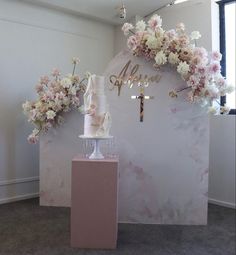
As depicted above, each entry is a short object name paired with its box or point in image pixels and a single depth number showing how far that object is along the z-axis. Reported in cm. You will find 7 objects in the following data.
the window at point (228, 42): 406
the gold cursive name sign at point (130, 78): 327
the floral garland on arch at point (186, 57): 302
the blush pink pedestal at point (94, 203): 269
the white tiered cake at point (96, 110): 275
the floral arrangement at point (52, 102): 362
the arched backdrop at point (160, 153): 326
